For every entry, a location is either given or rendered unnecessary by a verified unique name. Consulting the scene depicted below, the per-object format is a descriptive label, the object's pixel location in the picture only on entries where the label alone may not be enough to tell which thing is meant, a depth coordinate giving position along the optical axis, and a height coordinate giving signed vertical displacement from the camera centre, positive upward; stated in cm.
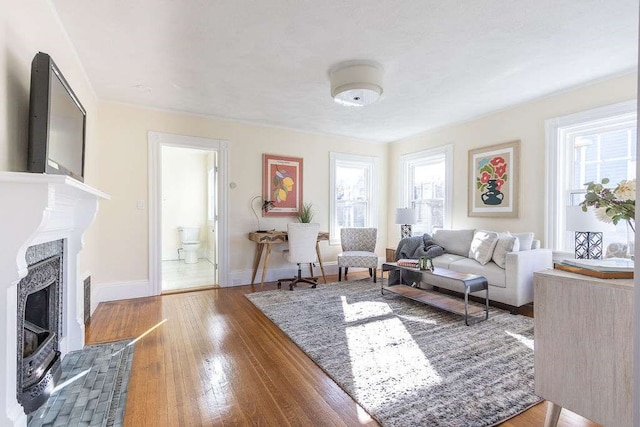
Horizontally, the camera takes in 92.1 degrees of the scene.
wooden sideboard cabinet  113 -52
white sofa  317 -59
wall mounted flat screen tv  151 +50
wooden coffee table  292 -95
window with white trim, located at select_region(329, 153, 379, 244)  535 +40
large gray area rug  166 -104
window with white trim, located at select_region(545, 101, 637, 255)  309 +62
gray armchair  503 -44
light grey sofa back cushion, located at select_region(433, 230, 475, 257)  413 -37
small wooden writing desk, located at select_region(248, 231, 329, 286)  429 -39
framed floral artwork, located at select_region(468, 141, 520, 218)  394 +45
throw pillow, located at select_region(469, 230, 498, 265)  355 -38
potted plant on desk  488 +0
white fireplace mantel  125 -11
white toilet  622 -61
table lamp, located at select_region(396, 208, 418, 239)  489 -4
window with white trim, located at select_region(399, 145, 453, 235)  484 +46
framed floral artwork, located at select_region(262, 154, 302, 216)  471 +46
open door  439 +19
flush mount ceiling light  276 +120
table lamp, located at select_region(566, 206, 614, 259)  291 -16
